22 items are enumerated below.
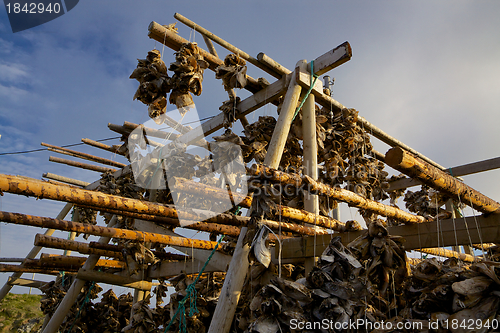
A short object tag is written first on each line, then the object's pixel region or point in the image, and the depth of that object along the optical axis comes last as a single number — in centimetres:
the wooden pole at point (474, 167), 536
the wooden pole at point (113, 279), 515
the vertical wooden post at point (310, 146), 372
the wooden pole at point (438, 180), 168
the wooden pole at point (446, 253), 350
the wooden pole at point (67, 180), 976
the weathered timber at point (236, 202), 307
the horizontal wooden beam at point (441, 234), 212
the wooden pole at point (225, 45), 431
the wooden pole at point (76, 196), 198
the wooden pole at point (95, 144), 817
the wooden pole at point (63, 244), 373
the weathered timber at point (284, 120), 332
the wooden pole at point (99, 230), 277
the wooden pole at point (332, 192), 205
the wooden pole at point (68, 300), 500
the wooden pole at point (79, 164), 886
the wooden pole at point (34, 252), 788
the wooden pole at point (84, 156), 848
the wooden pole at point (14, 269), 505
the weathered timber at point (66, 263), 455
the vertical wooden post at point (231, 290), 256
